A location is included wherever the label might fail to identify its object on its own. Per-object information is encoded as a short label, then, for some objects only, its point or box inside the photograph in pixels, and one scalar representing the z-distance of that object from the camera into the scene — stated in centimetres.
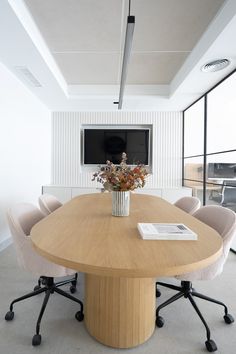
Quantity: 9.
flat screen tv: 506
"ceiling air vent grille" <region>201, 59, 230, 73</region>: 273
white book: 118
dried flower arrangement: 166
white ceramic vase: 174
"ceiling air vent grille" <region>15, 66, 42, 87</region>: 303
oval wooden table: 90
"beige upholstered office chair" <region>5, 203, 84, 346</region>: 146
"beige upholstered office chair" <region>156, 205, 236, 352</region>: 147
